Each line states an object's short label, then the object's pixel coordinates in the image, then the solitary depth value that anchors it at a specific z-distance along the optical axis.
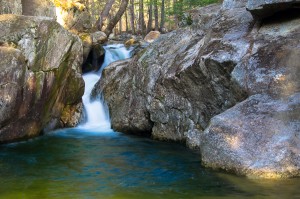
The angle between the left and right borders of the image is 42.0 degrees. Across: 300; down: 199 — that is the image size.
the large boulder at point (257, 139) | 6.59
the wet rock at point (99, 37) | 19.70
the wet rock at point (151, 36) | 26.96
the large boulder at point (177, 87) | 9.04
